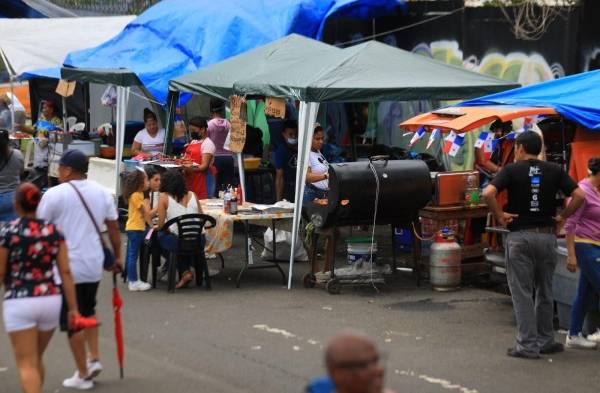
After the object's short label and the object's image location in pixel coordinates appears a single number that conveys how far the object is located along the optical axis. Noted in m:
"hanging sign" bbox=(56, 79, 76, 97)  20.00
